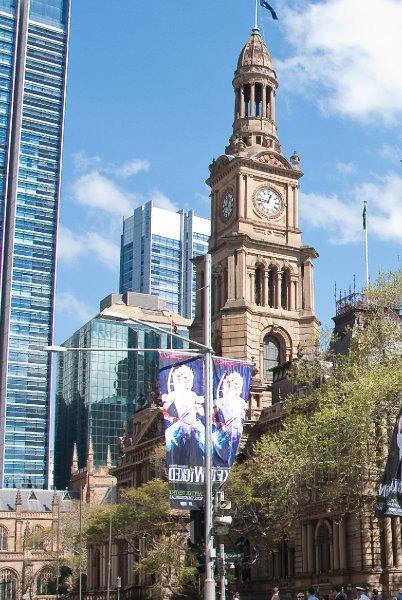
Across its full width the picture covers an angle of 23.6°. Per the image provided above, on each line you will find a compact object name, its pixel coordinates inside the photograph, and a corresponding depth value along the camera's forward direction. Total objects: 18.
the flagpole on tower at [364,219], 74.00
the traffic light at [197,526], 29.48
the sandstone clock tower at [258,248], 82.88
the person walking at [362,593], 30.26
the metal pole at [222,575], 29.77
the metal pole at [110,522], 73.57
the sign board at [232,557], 32.53
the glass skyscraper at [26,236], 183.38
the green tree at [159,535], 65.25
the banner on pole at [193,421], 29.48
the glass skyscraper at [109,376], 173.25
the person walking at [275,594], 36.24
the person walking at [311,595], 30.11
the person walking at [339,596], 35.00
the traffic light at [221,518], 29.50
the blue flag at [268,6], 74.56
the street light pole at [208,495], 29.33
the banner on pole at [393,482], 33.78
